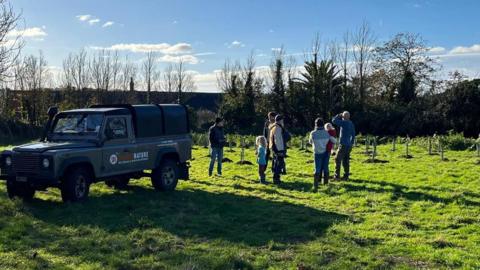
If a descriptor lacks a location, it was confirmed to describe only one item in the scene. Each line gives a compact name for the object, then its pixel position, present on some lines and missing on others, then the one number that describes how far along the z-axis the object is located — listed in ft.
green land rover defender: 32.78
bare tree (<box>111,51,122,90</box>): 134.10
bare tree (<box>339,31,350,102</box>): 112.98
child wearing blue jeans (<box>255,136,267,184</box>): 44.45
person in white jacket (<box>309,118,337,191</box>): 40.63
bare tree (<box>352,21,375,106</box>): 117.29
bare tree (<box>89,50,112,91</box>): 131.33
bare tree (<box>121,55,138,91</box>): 135.00
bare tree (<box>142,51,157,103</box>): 136.98
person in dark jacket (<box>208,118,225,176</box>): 48.39
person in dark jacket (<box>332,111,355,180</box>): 44.11
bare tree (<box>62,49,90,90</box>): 129.70
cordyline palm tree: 113.80
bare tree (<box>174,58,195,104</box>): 137.65
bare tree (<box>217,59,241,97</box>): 122.11
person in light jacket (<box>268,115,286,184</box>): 43.29
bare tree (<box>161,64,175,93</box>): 139.95
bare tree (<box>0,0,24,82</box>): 52.65
